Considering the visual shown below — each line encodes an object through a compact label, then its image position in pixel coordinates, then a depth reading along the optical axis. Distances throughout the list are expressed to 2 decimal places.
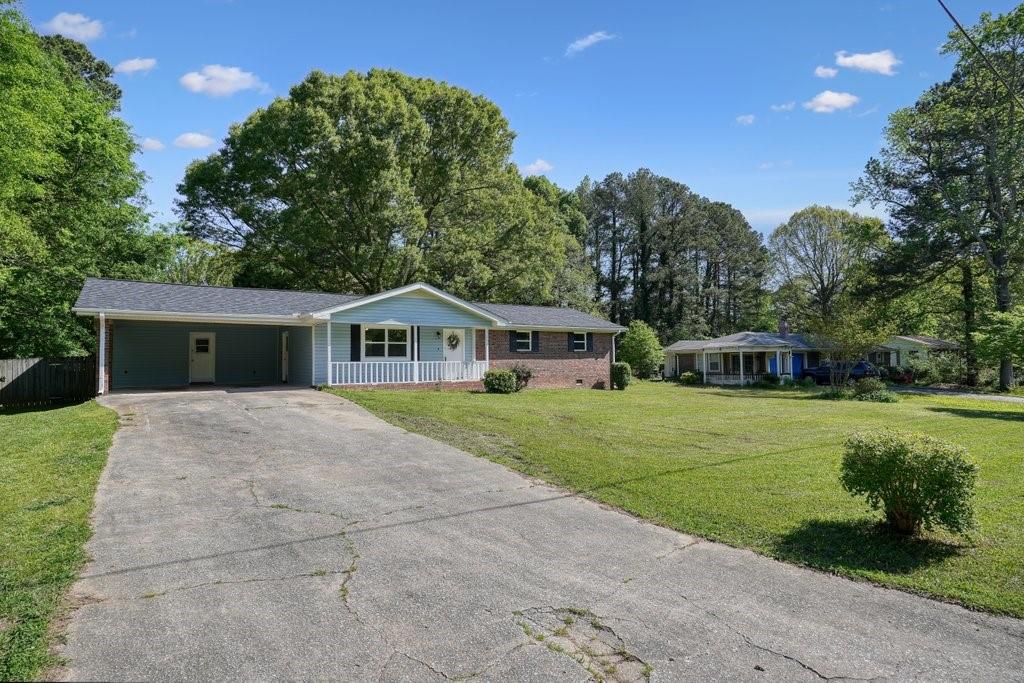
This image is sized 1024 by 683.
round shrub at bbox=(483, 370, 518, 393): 20.94
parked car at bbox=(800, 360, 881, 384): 35.92
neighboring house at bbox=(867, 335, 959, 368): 39.72
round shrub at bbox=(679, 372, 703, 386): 37.69
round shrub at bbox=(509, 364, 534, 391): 23.02
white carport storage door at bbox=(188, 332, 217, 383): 21.00
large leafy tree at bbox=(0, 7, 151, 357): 16.53
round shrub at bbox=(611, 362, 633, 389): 27.28
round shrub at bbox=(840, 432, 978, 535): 5.23
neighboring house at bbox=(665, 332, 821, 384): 37.34
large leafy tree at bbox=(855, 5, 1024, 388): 29.80
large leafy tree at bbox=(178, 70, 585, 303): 29.83
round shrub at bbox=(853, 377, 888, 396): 23.58
